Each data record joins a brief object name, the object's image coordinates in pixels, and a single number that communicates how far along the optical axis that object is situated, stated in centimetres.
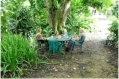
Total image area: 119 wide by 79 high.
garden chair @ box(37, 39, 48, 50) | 404
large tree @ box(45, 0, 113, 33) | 464
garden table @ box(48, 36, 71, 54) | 372
